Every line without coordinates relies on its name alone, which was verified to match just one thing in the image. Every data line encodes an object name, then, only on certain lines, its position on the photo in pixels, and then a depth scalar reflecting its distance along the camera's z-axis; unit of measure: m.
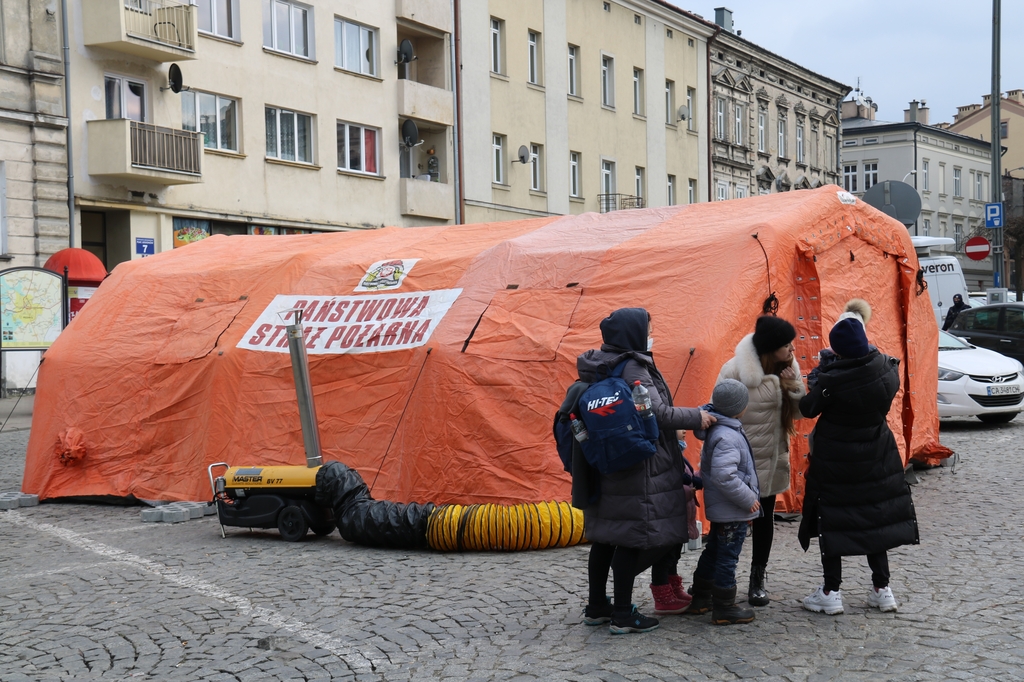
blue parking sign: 24.25
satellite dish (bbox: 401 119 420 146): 30.36
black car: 19.42
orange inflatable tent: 9.11
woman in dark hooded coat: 5.89
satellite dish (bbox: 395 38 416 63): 30.09
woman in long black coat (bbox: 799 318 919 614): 6.12
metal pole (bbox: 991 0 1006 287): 23.70
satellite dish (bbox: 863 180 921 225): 12.10
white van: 31.09
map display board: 18.19
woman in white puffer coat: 6.49
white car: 14.93
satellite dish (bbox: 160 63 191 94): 24.14
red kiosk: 20.66
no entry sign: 22.14
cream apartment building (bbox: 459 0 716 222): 33.25
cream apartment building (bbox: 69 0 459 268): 23.14
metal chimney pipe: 9.38
